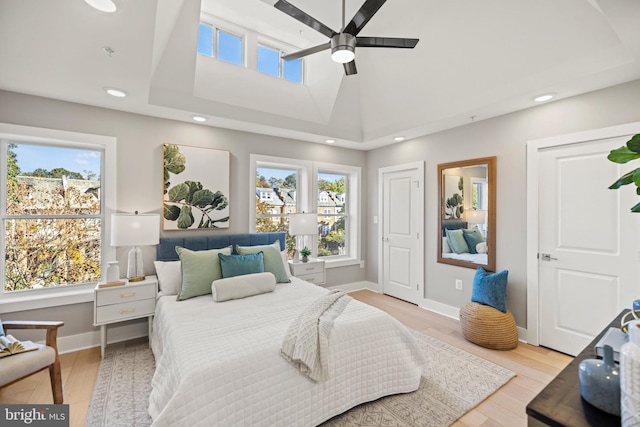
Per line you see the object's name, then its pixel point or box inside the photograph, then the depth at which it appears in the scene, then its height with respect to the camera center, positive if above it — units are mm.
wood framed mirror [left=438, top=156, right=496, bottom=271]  3326 +10
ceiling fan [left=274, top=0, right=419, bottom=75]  1807 +1257
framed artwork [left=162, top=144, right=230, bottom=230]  3250 +294
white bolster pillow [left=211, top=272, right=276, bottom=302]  2535 -666
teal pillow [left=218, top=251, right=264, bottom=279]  2805 -514
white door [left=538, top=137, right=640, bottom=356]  2473 -274
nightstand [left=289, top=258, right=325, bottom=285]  3723 -751
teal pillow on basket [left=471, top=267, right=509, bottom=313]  2980 -798
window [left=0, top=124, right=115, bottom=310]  2693 +32
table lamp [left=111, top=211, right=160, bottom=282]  2658 -200
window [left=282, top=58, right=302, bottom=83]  3645 +1821
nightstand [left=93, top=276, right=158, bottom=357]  2561 -829
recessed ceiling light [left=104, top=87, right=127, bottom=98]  2570 +1094
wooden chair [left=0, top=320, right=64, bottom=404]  1683 -923
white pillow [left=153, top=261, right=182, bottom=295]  2797 -632
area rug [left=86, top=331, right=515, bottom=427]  1890 -1344
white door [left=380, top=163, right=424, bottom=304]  4156 -272
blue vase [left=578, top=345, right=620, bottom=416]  812 -486
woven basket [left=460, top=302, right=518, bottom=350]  2840 -1139
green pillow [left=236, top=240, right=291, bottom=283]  3111 -511
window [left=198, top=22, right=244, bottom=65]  3045 +1840
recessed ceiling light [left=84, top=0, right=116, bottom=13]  1799 +1312
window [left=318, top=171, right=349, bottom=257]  4684 -29
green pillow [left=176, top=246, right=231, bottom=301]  2637 -557
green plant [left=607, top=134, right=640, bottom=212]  1198 +265
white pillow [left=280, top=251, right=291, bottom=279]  3312 -572
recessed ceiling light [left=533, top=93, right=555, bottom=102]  2684 +1110
